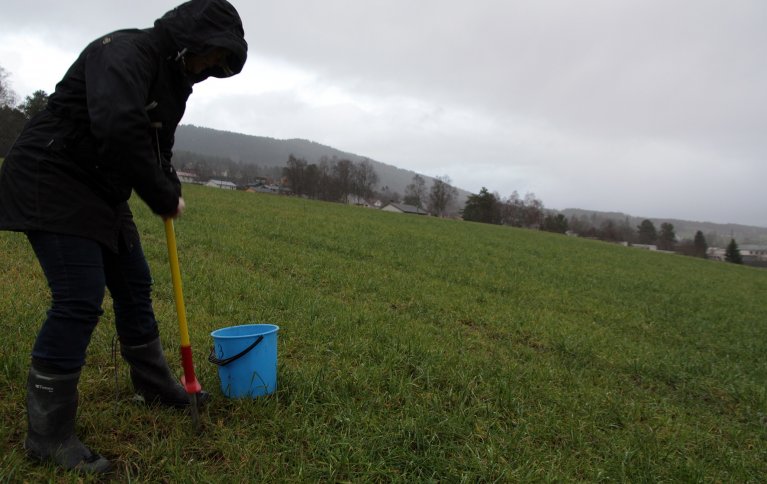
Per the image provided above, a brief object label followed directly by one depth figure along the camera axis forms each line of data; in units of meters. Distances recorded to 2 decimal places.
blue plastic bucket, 2.91
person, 2.04
